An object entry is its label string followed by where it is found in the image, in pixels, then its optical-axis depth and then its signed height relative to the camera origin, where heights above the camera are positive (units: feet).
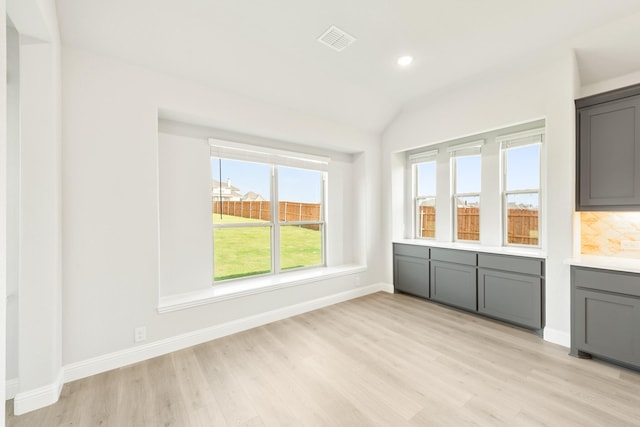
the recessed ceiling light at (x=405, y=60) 9.49 +5.51
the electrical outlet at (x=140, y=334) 8.12 -3.66
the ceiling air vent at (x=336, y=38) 8.08 +5.48
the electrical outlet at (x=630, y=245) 8.69 -1.10
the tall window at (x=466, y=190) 12.67 +1.09
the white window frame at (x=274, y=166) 11.06 +2.31
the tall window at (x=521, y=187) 10.98 +1.05
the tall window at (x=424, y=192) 14.34 +1.11
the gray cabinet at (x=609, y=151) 7.90 +1.88
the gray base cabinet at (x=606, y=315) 7.26 -2.97
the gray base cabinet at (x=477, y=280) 9.74 -2.95
